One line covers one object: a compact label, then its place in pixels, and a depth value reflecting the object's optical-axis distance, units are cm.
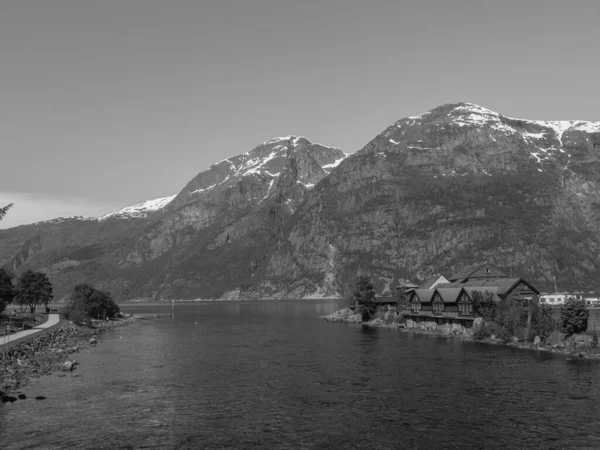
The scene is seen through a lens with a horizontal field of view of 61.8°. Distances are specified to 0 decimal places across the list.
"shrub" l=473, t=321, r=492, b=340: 10694
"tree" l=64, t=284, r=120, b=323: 16116
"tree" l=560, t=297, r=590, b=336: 8925
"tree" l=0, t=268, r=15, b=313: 12656
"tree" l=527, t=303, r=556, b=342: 9431
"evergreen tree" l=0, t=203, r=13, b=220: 5562
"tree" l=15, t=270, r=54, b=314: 17988
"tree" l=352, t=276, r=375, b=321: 16938
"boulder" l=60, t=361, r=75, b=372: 7575
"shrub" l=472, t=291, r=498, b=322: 11194
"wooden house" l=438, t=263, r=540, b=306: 11623
